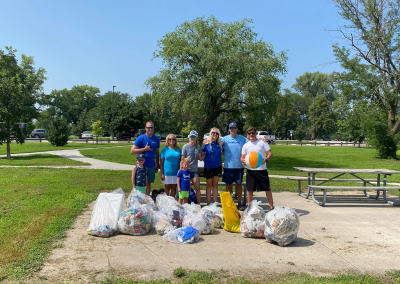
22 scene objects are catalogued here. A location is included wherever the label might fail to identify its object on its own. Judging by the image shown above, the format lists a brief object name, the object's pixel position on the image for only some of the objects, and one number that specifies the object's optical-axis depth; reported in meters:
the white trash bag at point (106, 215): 5.10
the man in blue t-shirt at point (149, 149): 6.54
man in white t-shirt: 6.45
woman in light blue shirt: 6.57
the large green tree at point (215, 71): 17.81
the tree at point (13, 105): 18.61
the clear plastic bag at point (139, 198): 5.68
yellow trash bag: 5.56
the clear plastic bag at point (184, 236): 4.91
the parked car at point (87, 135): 55.84
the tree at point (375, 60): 23.97
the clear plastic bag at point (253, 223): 5.19
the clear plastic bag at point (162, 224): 5.21
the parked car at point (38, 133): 58.69
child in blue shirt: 6.29
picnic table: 7.77
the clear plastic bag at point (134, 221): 5.20
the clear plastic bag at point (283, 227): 4.81
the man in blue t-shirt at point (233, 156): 6.67
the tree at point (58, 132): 32.72
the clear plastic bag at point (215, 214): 5.69
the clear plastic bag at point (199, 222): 5.27
